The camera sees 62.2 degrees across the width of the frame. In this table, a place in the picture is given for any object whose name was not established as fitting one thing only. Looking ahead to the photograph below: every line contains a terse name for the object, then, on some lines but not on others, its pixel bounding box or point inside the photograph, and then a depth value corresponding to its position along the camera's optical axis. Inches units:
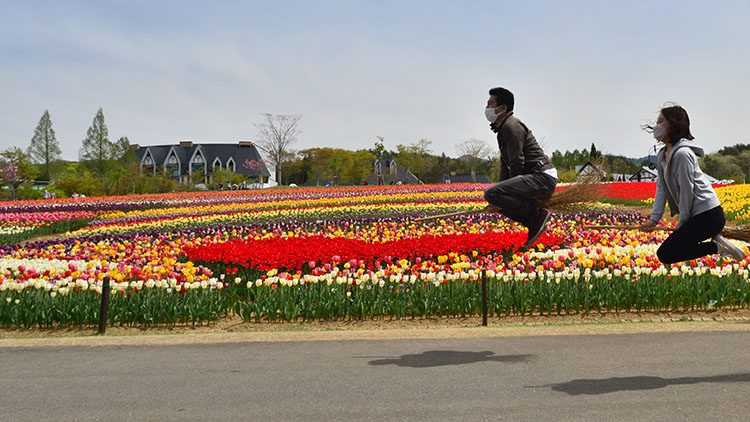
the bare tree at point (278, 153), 2691.9
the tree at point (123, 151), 3208.7
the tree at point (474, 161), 3491.6
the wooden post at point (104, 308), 332.8
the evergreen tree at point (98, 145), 3260.3
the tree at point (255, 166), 3622.5
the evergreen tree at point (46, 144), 3292.3
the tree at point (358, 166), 3567.9
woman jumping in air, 217.8
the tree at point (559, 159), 4307.6
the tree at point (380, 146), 2621.1
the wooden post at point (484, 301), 343.6
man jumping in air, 248.1
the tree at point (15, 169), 2006.6
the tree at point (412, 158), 3681.1
